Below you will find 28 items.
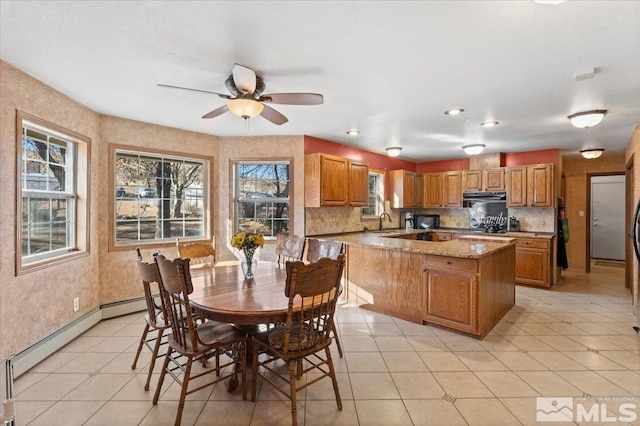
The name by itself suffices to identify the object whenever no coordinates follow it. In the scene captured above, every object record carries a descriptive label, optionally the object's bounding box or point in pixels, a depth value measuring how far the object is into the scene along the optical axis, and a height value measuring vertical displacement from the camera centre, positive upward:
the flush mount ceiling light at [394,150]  5.18 +1.04
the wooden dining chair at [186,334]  1.85 -0.87
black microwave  6.51 -0.22
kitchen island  3.11 -0.79
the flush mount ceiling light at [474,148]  4.92 +1.02
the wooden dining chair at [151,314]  2.15 -0.81
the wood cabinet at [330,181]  4.42 +0.46
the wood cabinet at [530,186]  5.16 +0.45
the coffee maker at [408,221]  6.50 -0.21
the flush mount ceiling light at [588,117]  3.25 +1.01
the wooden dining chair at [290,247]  3.36 -0.41
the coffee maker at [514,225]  5.71 -0.26
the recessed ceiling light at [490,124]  3.84 +1.12
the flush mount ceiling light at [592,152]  5.38 +1.05
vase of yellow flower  2.62 -0.30
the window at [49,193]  2.71 +0.17
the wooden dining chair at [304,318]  1.81 -0.71
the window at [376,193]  6.12 +0.37
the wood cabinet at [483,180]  5.66 +0.59
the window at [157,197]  3.89 +0.18
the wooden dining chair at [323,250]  2.81 -0.39
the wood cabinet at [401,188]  6.17 +0.47
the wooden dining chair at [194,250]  3.31 -0.44
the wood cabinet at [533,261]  4.93 -0.83
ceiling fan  2.28 +0.90
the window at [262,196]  4.68 +0.23
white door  7.08 -0.13
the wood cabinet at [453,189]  6.16 +0.45
